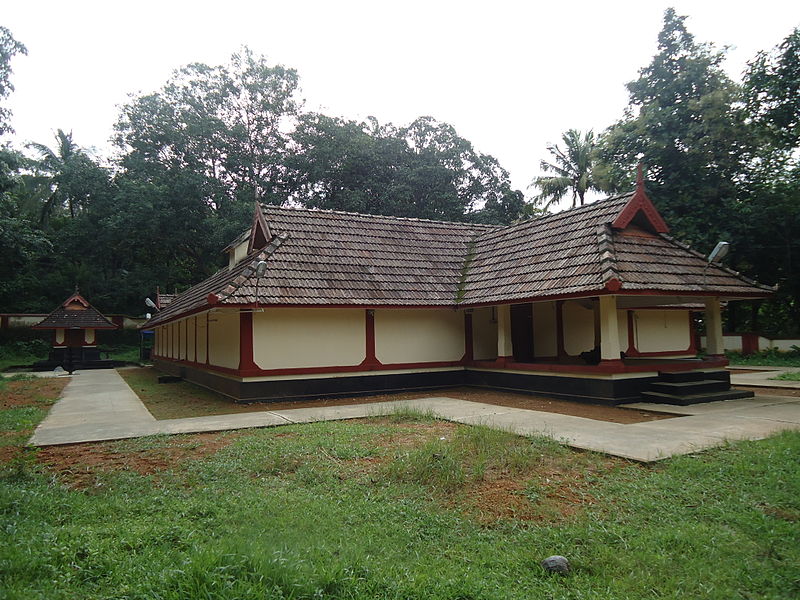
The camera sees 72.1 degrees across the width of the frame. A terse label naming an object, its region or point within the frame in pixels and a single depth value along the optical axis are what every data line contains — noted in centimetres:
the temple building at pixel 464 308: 1143
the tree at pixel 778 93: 1742
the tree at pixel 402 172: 3008
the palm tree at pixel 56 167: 3178
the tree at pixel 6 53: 1623
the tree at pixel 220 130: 3128
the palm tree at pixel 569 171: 3312
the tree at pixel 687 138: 2031
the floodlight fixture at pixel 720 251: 1170
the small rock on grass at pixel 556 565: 364
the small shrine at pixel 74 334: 2616
